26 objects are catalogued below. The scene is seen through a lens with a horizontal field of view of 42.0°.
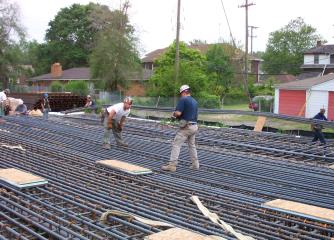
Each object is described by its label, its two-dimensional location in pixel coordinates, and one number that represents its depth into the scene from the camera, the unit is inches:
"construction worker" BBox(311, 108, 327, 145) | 440.4
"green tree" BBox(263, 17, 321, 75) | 2544.3
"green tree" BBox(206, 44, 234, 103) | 1521.2
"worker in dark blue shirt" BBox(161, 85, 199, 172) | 285.0
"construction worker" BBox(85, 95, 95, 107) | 793.8
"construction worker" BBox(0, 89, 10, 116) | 590.2
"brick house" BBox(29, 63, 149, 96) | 1593.3
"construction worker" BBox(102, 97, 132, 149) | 356.2
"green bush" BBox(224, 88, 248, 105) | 1387.8
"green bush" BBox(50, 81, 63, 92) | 1473.7
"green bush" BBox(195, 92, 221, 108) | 964.0
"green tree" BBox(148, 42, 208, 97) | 1008.2
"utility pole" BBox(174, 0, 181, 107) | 883.4
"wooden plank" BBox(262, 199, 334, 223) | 192.5
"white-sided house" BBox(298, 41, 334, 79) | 1790.1
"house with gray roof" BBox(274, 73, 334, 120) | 1051.9
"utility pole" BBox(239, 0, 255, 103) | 1165.1
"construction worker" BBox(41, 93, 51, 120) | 629.6
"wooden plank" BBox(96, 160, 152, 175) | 277.0
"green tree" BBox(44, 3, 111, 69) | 2261.3
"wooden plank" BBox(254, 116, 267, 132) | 561.1
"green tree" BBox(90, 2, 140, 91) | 1286.9
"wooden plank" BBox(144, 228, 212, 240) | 158.6
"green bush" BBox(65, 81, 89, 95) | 1339.2
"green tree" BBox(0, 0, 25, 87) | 1455.5
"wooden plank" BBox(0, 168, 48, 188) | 233.9
